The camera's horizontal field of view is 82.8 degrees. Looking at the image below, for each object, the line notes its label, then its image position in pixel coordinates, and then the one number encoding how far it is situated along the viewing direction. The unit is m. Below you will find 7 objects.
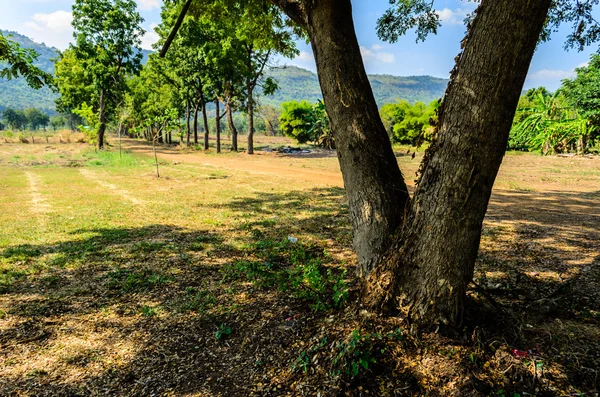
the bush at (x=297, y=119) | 44.50
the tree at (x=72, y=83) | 36.31
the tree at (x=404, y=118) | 43.06
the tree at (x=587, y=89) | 22.80
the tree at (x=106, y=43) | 28.45
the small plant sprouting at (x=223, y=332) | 3.43
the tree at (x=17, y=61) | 5.94
